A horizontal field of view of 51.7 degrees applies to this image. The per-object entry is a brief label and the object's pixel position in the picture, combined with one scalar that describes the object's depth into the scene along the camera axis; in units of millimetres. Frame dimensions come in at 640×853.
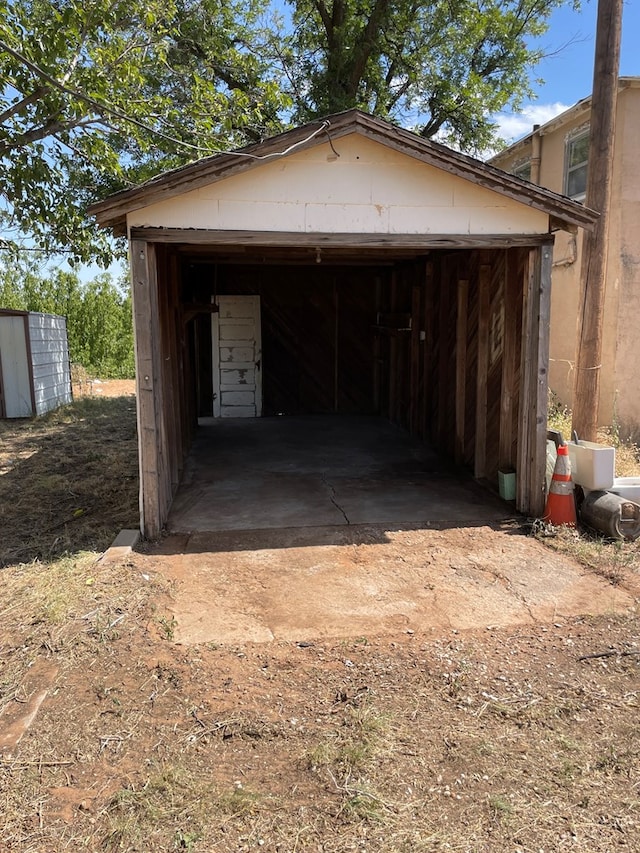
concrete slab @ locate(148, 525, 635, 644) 4098
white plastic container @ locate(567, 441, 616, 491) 5746
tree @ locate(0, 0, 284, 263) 6906
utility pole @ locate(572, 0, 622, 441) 6125
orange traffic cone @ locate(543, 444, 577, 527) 5801
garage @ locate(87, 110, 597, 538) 5422
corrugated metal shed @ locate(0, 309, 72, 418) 12445
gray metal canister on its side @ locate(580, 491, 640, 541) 5465
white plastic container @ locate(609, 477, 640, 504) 5840
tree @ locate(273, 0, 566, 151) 12773
